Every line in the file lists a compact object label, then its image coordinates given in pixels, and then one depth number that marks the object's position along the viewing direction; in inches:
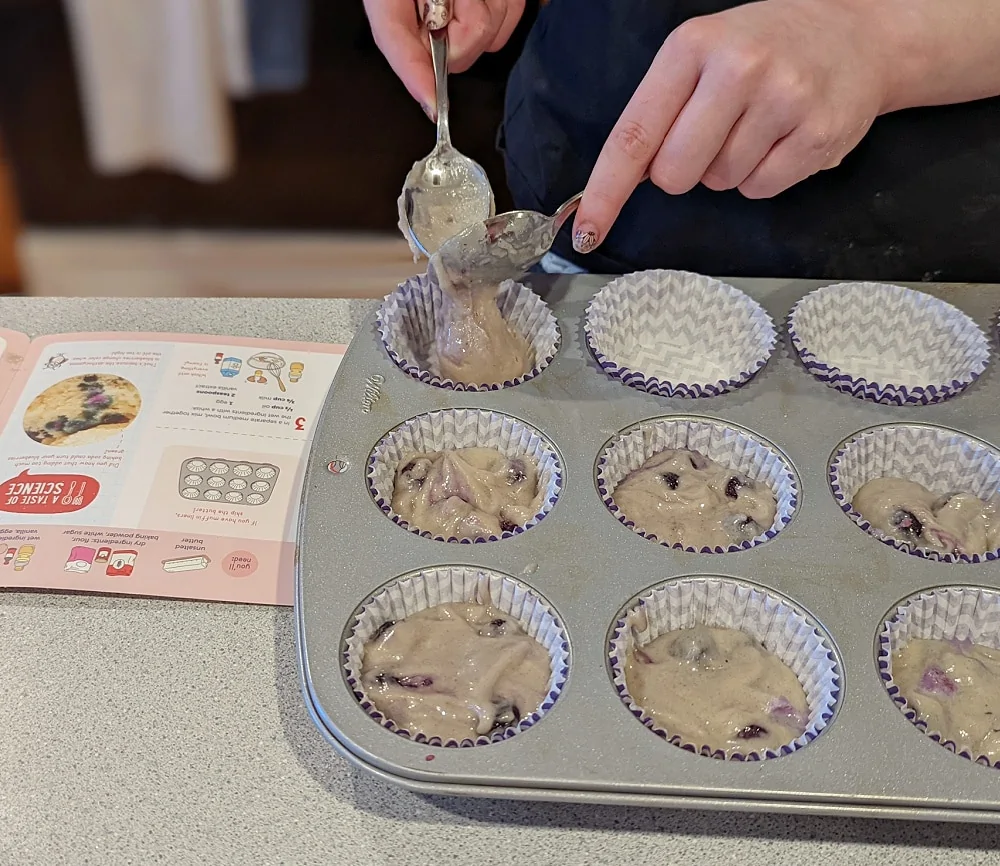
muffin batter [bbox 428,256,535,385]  14.5
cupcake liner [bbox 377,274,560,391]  14.7
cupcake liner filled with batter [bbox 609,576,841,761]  10.8
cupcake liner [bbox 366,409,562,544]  13.0
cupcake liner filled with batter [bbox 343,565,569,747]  10.7
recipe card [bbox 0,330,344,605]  12.2
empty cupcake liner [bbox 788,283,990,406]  14.9
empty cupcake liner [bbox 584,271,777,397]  15.2
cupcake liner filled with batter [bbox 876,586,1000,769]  10.9
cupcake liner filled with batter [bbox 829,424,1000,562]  13.1
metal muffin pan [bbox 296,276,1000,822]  9.7
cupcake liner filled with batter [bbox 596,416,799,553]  13.0
